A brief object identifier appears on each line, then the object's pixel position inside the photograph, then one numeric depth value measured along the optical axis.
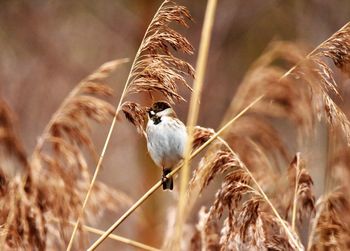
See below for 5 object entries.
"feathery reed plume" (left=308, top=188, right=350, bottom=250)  5.37
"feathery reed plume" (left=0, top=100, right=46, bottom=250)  5.04
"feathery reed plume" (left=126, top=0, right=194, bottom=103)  5.21
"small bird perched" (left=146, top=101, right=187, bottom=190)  7.72
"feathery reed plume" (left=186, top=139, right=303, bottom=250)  4.97
